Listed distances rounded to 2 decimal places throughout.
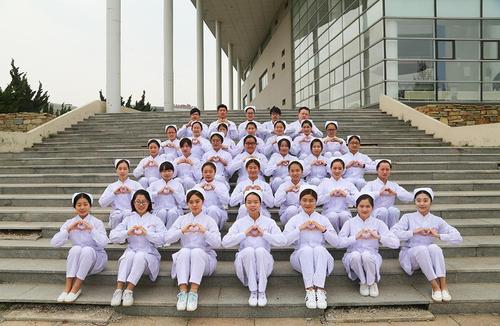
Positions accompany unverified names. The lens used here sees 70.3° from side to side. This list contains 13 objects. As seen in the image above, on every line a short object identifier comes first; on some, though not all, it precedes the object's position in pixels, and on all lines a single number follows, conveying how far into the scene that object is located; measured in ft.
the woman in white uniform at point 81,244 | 13.33
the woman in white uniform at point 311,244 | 12.77
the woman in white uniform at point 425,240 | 12.94
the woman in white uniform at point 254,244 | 12.92
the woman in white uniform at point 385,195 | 16.49
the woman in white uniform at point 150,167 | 21.06
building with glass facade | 43.45
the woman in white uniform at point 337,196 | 16.34
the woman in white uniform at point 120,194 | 17.35
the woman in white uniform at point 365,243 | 13.17
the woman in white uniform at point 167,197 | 16.92
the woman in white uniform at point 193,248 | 12.72
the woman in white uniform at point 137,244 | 12.95
